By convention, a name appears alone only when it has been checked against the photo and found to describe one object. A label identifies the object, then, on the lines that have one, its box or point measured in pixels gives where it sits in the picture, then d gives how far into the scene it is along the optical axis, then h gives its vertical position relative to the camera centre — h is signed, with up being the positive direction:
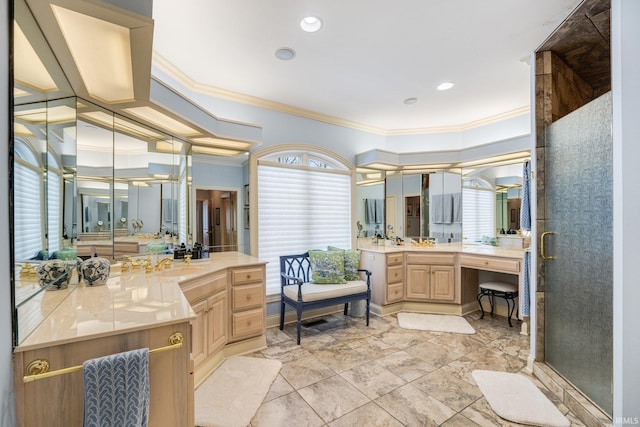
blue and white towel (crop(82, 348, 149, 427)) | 1.06 -0.69
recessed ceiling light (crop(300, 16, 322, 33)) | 2.08 +1.44
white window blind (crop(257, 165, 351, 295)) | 3.47 +0.02
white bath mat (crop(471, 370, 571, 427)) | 1.85 -1.35
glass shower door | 1.72 -0.25
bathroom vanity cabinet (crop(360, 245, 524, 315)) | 3.77 -0.89
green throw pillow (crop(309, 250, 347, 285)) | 3.39 -0.66
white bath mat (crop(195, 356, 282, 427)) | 1.86 -1.35
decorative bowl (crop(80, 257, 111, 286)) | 1.79 -0.37
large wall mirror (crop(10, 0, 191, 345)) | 1.12 +0.22
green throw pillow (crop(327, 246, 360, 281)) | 3.58 -0.65
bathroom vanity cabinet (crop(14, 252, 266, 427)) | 1.06 -0.54
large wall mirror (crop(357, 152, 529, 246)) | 4.02 +0.13
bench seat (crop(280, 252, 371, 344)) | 3.03 -0.87
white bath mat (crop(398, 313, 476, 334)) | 3.34 -1.37
